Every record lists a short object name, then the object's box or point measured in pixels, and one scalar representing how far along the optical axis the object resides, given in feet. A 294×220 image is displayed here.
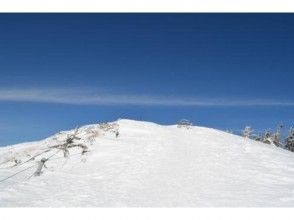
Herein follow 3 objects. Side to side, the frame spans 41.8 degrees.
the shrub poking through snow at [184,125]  73.15
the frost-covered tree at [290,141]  152.70
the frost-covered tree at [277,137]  130.14
